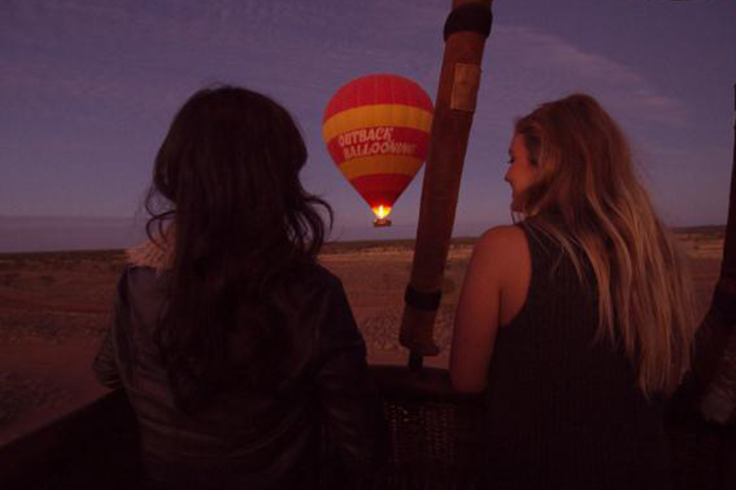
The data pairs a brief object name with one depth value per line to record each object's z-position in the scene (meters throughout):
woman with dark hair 1.19
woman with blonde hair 1.26
